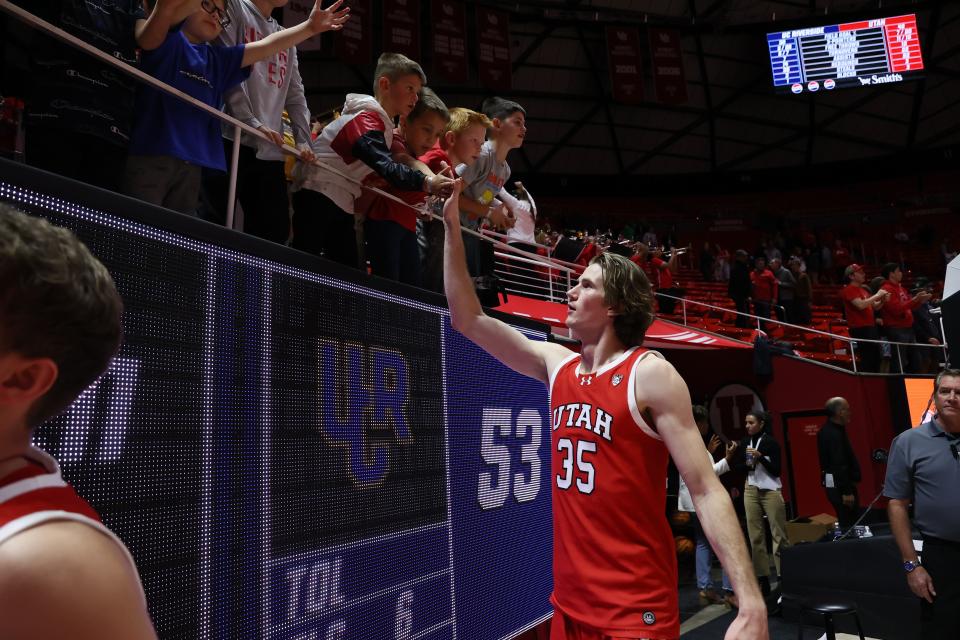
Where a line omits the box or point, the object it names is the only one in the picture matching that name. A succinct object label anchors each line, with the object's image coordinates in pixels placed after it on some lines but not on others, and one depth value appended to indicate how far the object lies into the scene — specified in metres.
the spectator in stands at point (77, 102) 2.54
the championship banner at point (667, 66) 18.42
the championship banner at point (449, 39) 16.17
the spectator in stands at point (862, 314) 12.13
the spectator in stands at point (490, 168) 5.04
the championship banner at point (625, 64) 18.34
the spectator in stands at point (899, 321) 12.76
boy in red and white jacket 3.52
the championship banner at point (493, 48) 17.16
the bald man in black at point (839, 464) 8.65
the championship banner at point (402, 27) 15.69
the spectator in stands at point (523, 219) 6.44
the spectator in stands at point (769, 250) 20.63
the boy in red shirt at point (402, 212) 3.95
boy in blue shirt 2.84
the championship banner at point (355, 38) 14.77
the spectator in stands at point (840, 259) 22.44
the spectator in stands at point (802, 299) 15.88
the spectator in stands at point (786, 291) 15.97
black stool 4.71
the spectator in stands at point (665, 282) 13.61
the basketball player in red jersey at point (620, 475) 2.35
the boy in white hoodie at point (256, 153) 3.46
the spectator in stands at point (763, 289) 15.86
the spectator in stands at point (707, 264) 20.23
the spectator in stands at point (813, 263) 21.47
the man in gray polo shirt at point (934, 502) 4.05
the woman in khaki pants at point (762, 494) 8.00
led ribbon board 2.11
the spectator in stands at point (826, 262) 22.03
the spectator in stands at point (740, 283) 15.27
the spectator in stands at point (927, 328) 13.61
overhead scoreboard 19.83
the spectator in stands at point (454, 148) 4.58
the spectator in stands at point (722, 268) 20.11
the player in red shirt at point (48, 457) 0.75
